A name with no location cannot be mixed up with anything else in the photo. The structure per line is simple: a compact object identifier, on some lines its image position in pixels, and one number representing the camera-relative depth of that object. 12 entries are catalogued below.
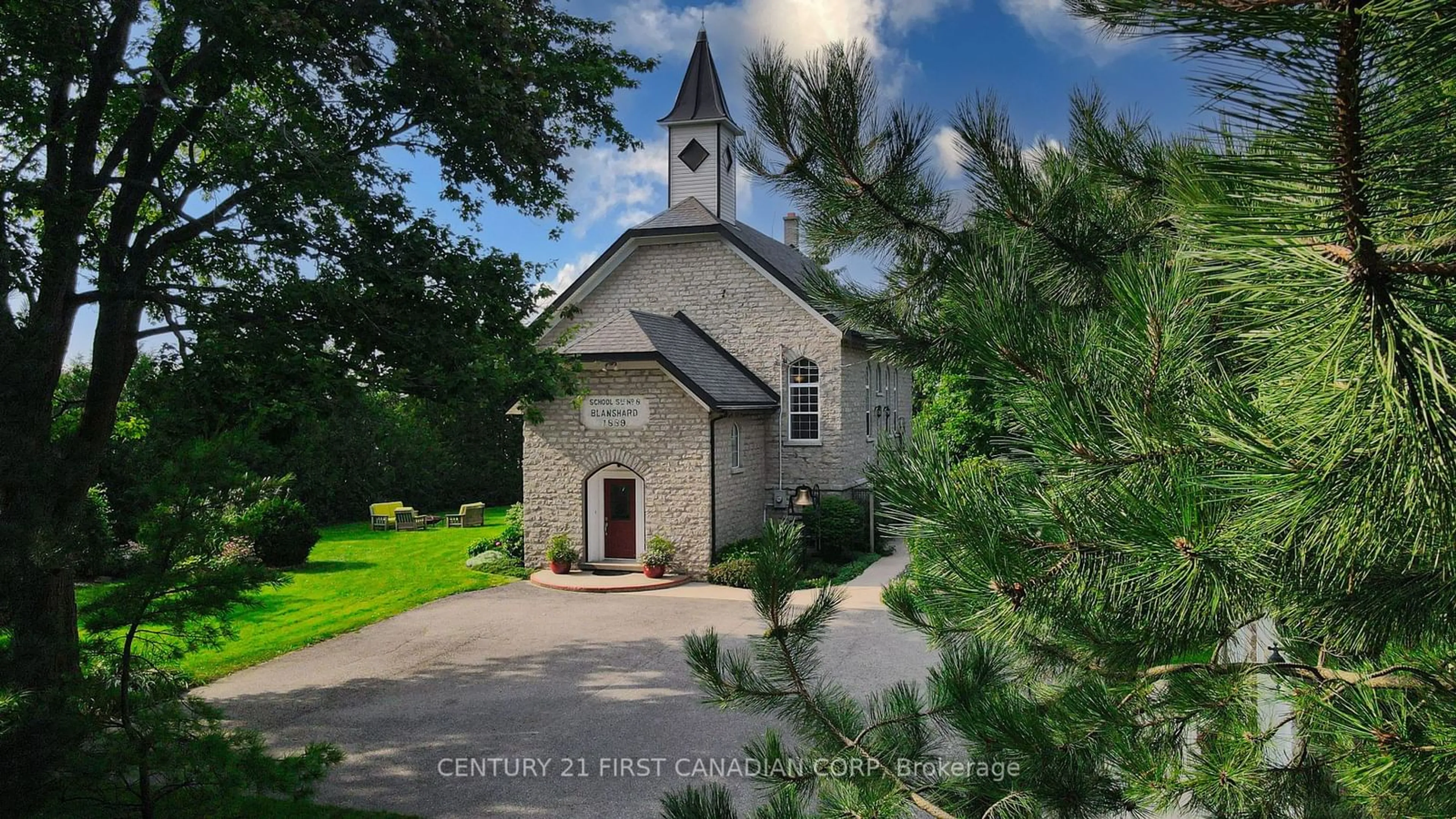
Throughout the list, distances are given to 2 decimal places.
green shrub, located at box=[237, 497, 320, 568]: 18.55
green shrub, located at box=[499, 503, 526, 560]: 18.70
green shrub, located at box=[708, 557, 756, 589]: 16.12
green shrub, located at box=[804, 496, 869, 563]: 18.28
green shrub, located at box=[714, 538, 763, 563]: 17.05
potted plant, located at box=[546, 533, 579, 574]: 17.11
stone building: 16.86
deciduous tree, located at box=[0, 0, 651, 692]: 8.39
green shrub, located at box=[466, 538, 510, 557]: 19.39
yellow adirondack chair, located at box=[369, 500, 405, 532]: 25.89
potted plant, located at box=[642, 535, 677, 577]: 16.61
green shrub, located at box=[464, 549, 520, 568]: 18.38
